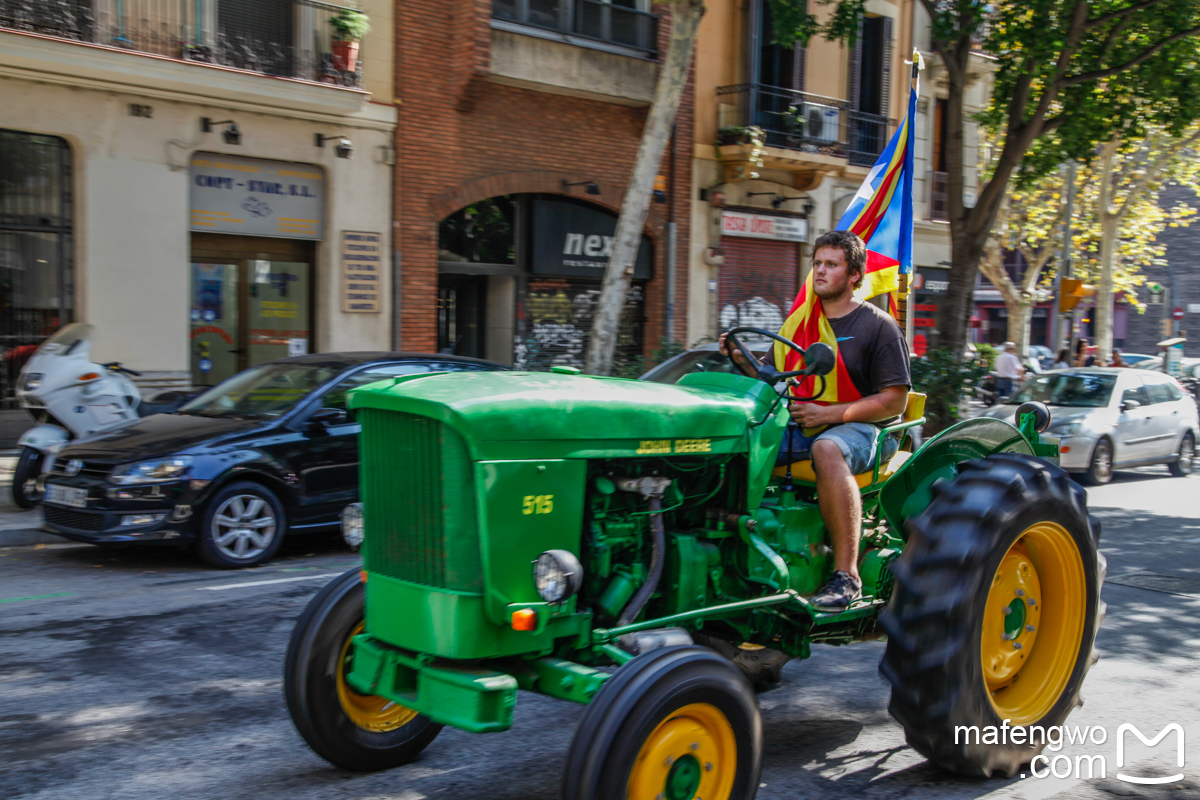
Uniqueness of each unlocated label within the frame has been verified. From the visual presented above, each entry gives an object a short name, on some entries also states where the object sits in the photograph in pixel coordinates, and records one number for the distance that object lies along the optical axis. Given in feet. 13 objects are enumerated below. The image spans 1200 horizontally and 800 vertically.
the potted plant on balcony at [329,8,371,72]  49.78
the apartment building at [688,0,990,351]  68.90
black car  25.95
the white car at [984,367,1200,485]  47.34
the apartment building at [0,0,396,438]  44.04
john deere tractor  11.12
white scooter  32.86
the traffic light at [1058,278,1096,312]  72.13
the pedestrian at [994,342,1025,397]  72.64
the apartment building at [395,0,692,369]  54.65
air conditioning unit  72.43
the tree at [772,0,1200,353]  51.60
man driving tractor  14.57
